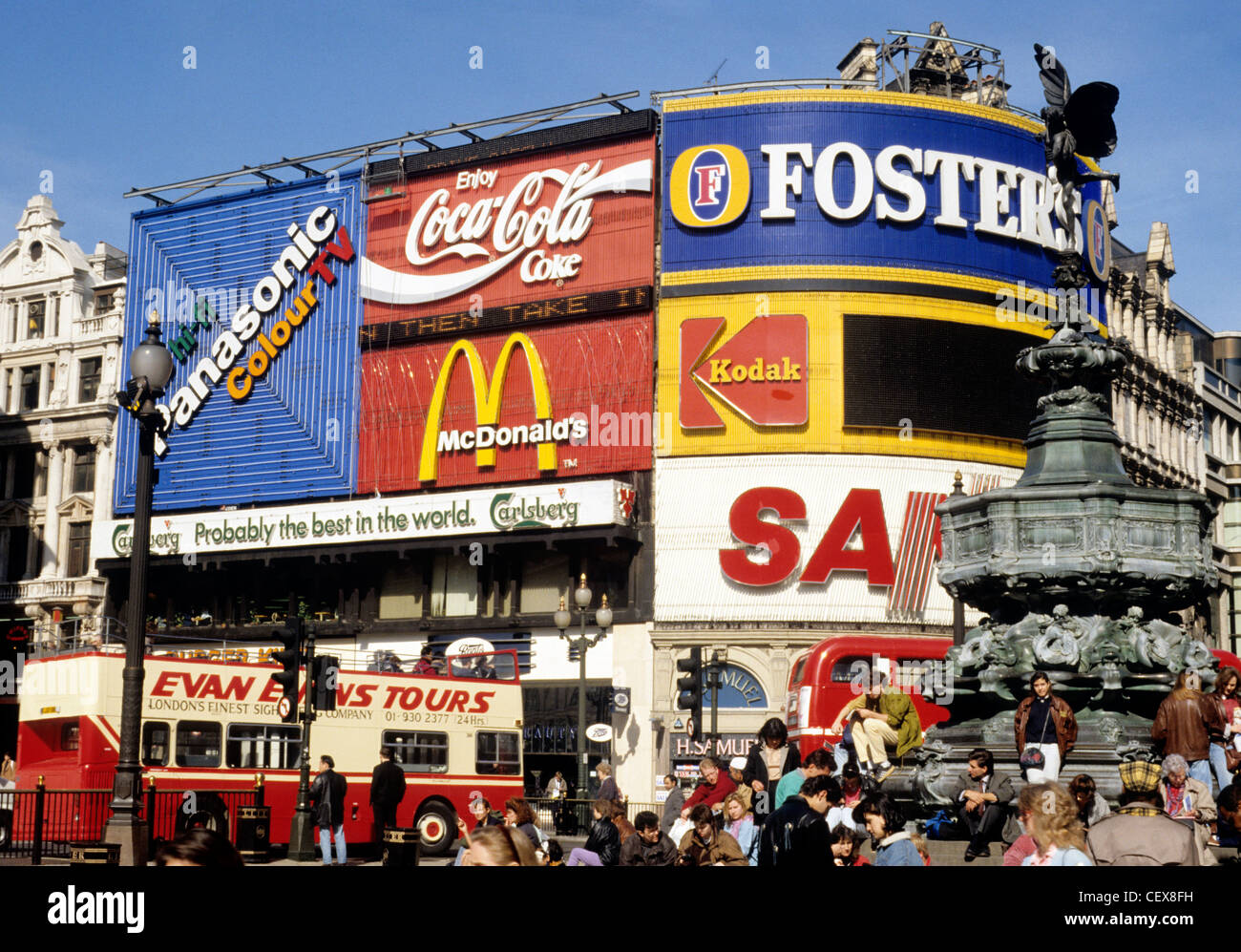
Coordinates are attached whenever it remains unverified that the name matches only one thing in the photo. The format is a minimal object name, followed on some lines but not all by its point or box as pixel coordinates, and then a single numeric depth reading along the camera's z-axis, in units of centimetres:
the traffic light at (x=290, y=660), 2384
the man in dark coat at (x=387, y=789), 2328
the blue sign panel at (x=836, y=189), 5334
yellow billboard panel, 5244
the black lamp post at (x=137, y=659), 1959
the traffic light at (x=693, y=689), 2831
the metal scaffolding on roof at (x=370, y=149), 5622
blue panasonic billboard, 5984
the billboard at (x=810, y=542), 5156
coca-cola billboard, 5484
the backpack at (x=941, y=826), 1516
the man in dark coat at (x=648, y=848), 1402
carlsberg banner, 5322
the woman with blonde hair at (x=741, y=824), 1396
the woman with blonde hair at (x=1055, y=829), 854
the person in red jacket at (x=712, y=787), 1499
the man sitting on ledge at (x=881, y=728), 1923
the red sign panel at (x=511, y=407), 5397
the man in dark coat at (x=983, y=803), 1396
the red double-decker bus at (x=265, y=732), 2880
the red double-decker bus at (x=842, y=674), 3688
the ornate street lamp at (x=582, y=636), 3822
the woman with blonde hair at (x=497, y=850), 732
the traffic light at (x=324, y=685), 2580
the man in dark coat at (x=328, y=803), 2397
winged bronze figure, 1814
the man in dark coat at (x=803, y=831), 1005
